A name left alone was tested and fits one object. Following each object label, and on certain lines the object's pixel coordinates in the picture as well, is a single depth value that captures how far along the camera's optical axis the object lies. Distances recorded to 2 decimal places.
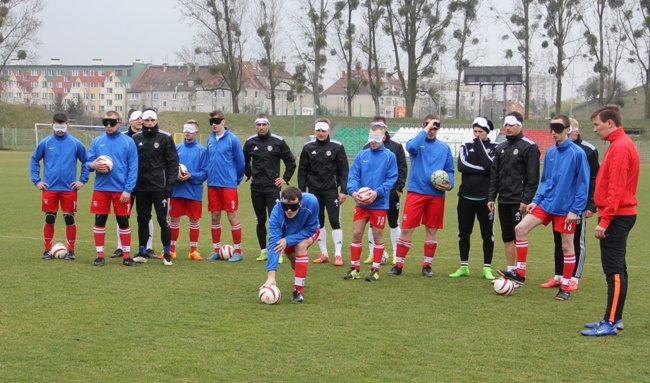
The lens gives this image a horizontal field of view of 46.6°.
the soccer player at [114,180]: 10.80
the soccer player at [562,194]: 8.93
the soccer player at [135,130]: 11.49
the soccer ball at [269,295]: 8.27
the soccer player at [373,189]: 10.09
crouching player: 8.40
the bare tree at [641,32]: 67.88
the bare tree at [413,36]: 67.25
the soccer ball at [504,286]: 9.02
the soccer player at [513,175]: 9.53
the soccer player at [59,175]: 11.16
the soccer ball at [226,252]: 11.64
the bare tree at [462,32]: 68.56
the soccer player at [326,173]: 11.36
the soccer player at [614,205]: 6.98
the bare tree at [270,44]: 71.88
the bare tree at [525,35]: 68.06
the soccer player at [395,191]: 11.55
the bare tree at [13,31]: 65.94
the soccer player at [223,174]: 11.67
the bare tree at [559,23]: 67.38
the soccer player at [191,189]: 11.75
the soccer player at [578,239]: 9.48
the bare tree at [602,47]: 67.94
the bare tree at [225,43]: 69.62
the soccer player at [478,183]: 10.23
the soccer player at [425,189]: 10.35
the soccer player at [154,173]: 11.11
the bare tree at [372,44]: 68.31
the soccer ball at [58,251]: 11.23
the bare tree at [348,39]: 69.00
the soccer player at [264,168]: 11.60
